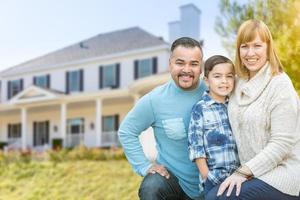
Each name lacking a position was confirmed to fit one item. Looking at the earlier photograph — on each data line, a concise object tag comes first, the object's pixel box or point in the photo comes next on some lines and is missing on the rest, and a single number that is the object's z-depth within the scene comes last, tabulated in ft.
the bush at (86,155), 54.68
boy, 11.81
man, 13.42
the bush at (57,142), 94.79
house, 90.74
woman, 10.87
